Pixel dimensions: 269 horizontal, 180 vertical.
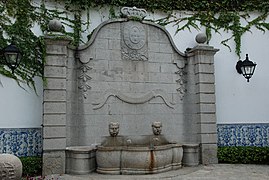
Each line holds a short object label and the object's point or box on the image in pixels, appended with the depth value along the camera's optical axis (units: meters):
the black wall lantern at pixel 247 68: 8.03
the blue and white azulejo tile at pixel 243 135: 8.23
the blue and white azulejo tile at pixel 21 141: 6.44
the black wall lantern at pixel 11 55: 6.04
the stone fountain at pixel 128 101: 6.44
